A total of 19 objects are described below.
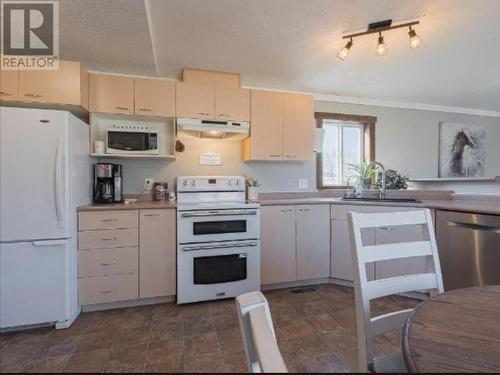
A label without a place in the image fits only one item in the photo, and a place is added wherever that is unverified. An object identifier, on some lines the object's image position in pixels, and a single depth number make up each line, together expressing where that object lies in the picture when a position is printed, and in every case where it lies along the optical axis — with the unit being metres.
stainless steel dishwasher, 1.98
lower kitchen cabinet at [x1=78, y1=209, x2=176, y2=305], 2.21
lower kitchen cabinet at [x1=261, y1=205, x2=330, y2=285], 2.67
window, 3.65
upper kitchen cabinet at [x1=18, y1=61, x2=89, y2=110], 2.19
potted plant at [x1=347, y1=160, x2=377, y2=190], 3.35
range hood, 2.65
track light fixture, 2.02
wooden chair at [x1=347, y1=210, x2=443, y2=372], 0.96
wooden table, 0.56
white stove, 2.37
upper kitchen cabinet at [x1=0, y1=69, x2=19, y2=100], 2.16
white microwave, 2.59
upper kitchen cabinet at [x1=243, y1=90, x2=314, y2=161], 2.91
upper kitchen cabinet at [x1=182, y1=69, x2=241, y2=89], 2.78
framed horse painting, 4.25
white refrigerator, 1.90
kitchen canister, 2.85
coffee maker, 2.54
